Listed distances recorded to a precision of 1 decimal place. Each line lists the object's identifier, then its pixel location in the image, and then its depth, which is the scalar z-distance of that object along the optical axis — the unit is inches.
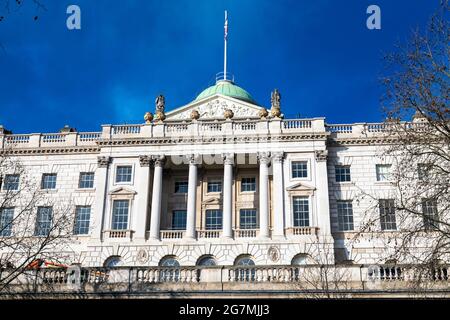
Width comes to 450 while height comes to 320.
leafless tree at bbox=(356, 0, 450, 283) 842.9
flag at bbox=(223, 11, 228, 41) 2256.4
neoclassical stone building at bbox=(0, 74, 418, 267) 1742.1
